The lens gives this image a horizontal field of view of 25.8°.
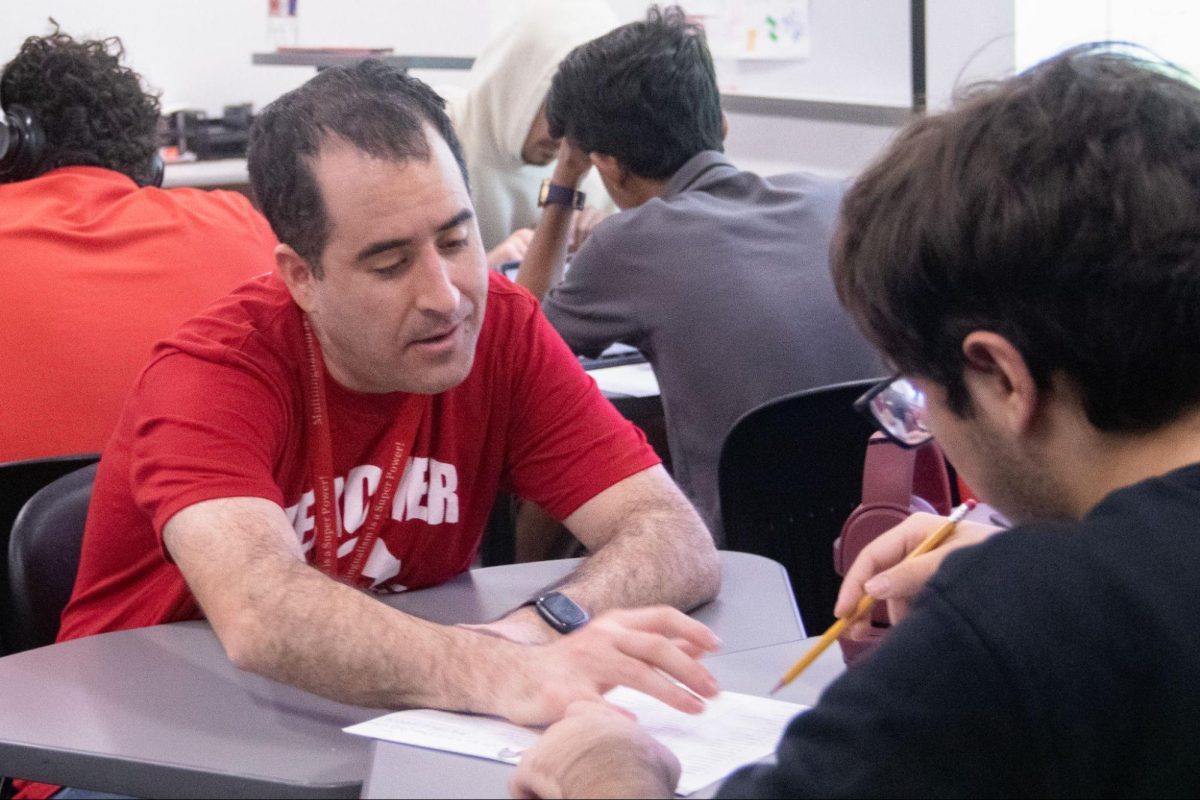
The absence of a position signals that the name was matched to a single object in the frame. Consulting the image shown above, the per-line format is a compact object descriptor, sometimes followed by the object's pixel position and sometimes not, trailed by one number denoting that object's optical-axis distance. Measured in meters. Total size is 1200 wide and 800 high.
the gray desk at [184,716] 1.36
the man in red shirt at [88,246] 1.96
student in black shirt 1.14
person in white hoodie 3.12
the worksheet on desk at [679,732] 1.32
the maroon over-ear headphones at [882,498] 1.54
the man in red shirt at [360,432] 1.54
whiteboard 3.37
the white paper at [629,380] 2.23
